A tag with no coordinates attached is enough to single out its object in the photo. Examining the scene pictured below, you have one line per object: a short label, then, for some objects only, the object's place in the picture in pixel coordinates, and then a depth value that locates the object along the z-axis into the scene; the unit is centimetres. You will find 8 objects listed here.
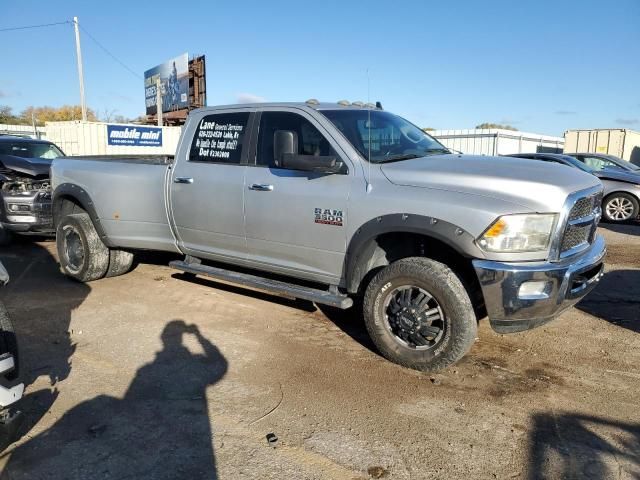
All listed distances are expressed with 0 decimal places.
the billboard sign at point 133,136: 2369
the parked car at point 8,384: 257
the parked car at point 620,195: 1146
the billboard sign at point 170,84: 3159
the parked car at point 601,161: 1378
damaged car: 796
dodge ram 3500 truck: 352
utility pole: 2775
